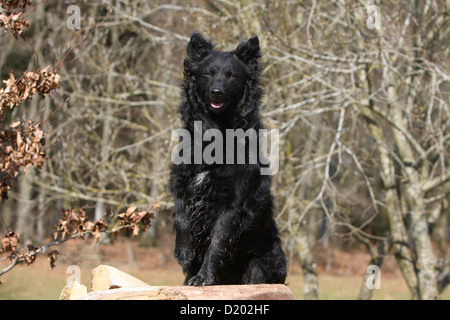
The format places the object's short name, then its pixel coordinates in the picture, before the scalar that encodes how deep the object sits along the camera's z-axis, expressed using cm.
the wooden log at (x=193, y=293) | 773
